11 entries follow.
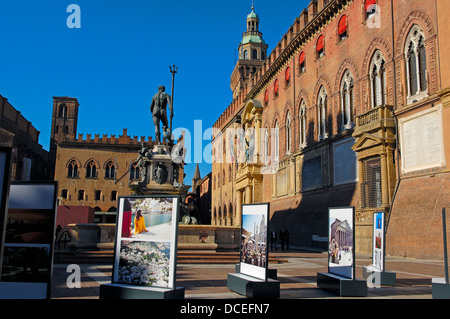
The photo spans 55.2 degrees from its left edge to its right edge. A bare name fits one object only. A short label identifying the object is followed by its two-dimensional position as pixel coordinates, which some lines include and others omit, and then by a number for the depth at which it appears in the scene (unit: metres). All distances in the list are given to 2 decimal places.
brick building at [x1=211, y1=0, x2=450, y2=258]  17.91
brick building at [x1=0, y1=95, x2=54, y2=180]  48.72
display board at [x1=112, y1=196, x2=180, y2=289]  6.21
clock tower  64.31
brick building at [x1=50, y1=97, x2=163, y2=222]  61.62
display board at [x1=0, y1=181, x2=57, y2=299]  5.75
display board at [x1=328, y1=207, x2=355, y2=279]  8.32
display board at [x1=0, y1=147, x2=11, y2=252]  4.46
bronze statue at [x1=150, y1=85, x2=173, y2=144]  18.95
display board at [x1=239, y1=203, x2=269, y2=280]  7.56
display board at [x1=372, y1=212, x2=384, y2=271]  9.82
